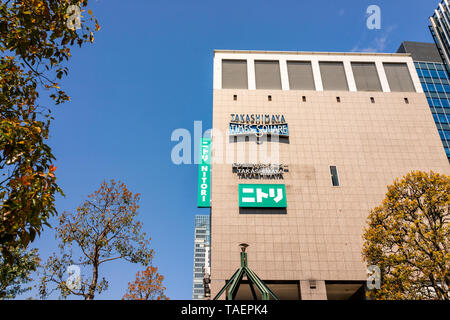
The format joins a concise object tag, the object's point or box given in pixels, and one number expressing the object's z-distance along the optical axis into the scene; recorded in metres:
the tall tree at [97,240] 21.92
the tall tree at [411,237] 18.30
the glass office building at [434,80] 57.94
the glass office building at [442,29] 69.06
